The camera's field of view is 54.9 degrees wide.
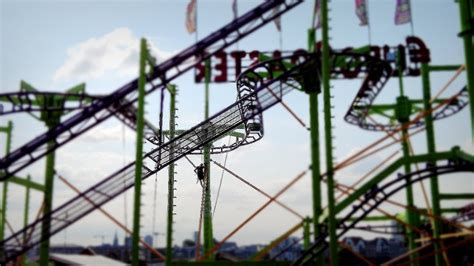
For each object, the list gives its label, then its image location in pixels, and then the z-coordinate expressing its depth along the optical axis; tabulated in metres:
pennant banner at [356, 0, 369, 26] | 17.53
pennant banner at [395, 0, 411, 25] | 18.16
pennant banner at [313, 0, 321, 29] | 15.58
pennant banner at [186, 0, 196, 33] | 16.81
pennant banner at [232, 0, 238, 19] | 15.90
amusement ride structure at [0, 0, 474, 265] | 13.99
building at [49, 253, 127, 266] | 37.97
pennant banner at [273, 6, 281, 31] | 16.53
